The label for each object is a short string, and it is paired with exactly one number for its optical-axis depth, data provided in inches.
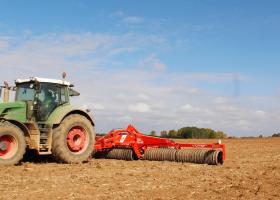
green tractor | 410.9
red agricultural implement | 491.2
